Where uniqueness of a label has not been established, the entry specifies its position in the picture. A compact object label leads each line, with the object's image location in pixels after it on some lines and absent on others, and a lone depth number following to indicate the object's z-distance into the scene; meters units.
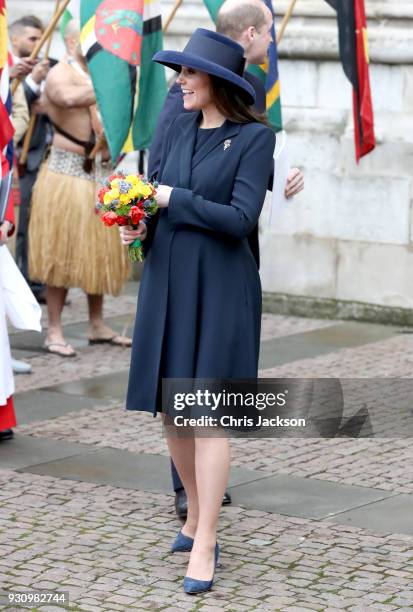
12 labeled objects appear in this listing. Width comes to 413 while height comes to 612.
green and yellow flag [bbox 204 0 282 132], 17.91
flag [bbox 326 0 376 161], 18.12
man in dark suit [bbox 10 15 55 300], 20.30
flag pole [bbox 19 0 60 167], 21.14
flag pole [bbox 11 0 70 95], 17.23
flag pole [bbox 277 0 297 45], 19.37
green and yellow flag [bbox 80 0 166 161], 16.52
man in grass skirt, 18.39
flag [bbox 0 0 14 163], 14.09
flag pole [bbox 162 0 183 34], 18.14
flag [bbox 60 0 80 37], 19.42
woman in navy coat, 9.77
